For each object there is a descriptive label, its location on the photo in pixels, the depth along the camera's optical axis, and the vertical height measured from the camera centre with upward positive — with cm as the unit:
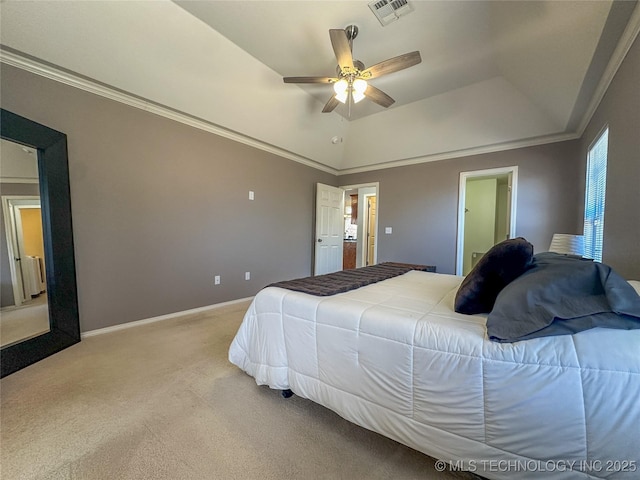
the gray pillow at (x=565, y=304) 84 -30
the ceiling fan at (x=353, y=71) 204 +137
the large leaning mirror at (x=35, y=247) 195 -18
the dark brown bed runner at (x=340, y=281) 157 -44
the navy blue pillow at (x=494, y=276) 119 -27
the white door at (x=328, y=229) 492 -13
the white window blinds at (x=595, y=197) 224 +23
